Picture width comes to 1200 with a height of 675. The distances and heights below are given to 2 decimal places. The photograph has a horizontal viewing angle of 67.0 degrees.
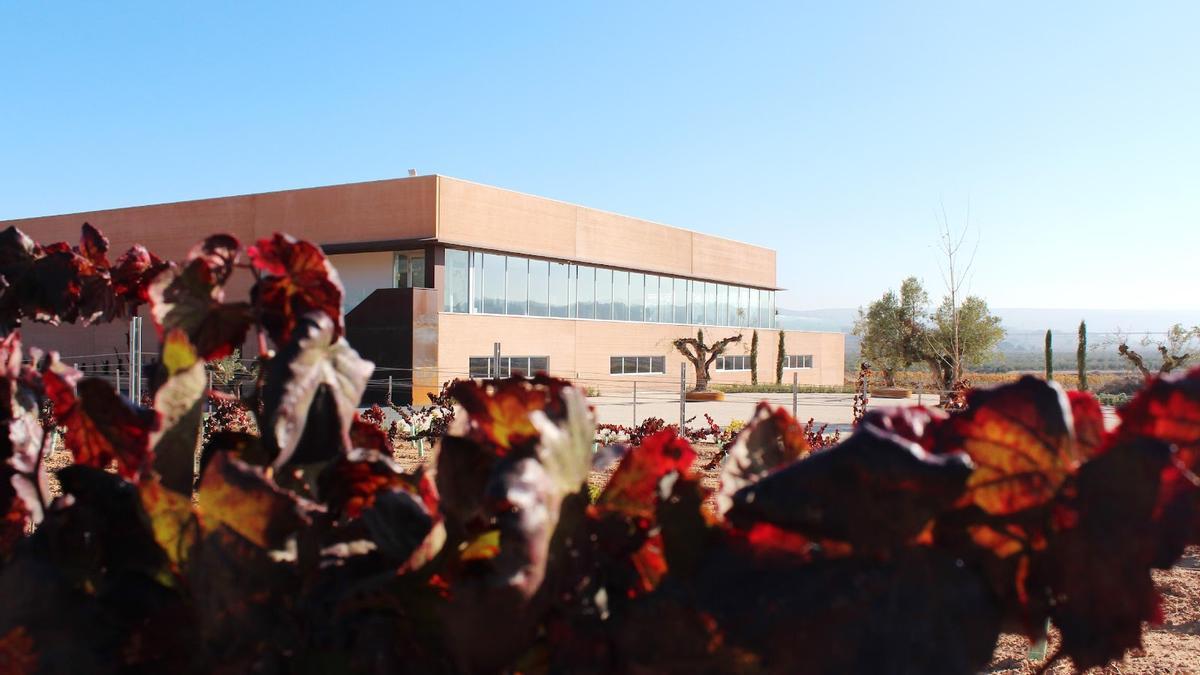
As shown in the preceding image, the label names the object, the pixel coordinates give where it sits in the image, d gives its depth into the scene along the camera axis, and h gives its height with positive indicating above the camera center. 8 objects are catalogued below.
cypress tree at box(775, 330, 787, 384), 44.72 -0.50
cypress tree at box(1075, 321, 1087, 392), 35.75 +0.00
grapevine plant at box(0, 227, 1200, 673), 0.66 -0.16
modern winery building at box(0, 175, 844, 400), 27.42 +2.80
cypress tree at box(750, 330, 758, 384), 42.44 -0.41
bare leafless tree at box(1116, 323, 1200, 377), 25.80 +0.29
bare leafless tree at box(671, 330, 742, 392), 35.38 -0.12
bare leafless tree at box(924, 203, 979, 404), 33.06 +0.53
